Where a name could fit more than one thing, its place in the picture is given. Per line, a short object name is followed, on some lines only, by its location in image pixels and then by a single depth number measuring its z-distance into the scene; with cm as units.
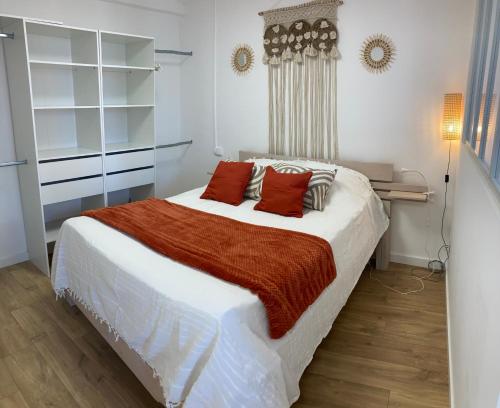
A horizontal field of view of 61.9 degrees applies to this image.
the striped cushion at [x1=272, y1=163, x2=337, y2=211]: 295
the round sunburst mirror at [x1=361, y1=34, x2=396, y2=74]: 326
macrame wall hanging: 349
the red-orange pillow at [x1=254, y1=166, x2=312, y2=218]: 288
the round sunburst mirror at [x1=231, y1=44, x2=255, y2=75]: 394
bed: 160
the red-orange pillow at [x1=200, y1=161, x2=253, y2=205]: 321
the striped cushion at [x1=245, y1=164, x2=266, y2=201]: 325
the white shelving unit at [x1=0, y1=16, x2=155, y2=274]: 319
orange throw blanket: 187
